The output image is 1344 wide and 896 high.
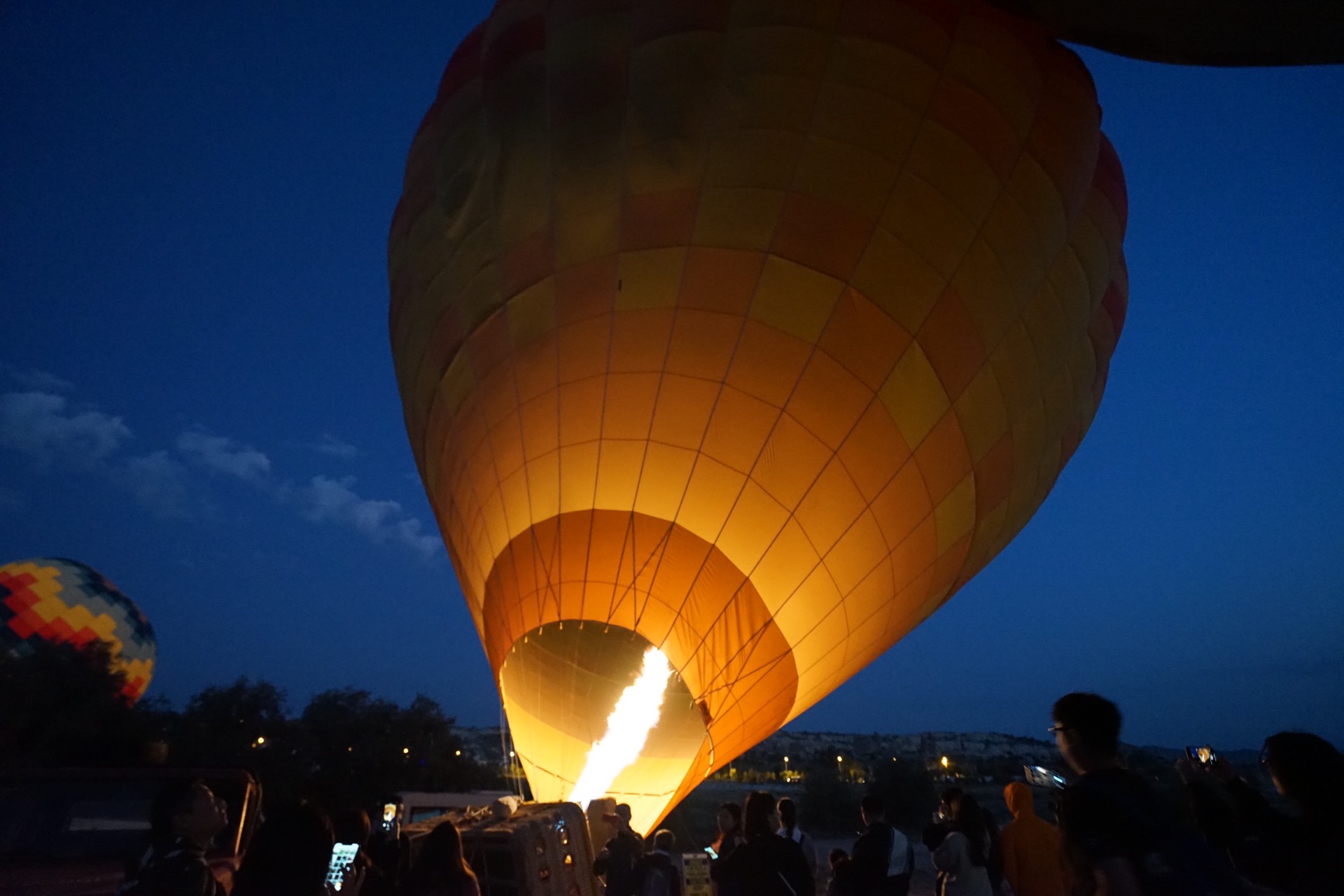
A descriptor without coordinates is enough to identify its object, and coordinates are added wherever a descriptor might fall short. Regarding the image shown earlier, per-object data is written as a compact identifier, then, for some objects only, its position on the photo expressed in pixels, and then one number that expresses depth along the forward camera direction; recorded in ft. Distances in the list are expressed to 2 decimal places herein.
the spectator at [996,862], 12.32
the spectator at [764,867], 8.59
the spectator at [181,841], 5.99
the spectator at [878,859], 11.66
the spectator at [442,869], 8.13
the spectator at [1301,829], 6.40
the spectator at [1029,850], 11.34
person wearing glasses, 4.64
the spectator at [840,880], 11.76
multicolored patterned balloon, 58.13
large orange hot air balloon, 17.84
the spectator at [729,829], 13.67
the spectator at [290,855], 6.85
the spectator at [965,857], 11.88
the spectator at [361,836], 9.30
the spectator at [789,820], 12.89
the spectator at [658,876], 13.05
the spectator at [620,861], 13.75
